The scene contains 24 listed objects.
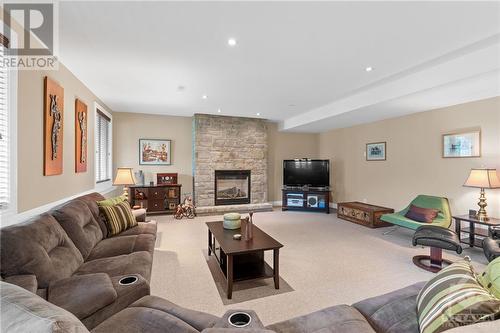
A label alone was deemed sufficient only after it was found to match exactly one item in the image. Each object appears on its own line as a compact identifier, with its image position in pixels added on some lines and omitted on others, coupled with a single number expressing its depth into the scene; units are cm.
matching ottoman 288
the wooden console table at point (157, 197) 575
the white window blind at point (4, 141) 199
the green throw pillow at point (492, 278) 112
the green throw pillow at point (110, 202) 302
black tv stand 648
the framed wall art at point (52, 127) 258
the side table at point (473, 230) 331
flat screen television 658
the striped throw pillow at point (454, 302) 99
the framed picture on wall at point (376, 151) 559
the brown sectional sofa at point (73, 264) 143
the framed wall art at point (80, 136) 352
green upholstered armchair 386
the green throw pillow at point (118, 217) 289
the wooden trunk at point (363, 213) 490
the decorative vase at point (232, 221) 317
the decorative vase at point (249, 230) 274
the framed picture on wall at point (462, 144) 388
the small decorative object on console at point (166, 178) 620
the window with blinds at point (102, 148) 496
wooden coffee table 240
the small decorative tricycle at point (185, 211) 571
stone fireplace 643
